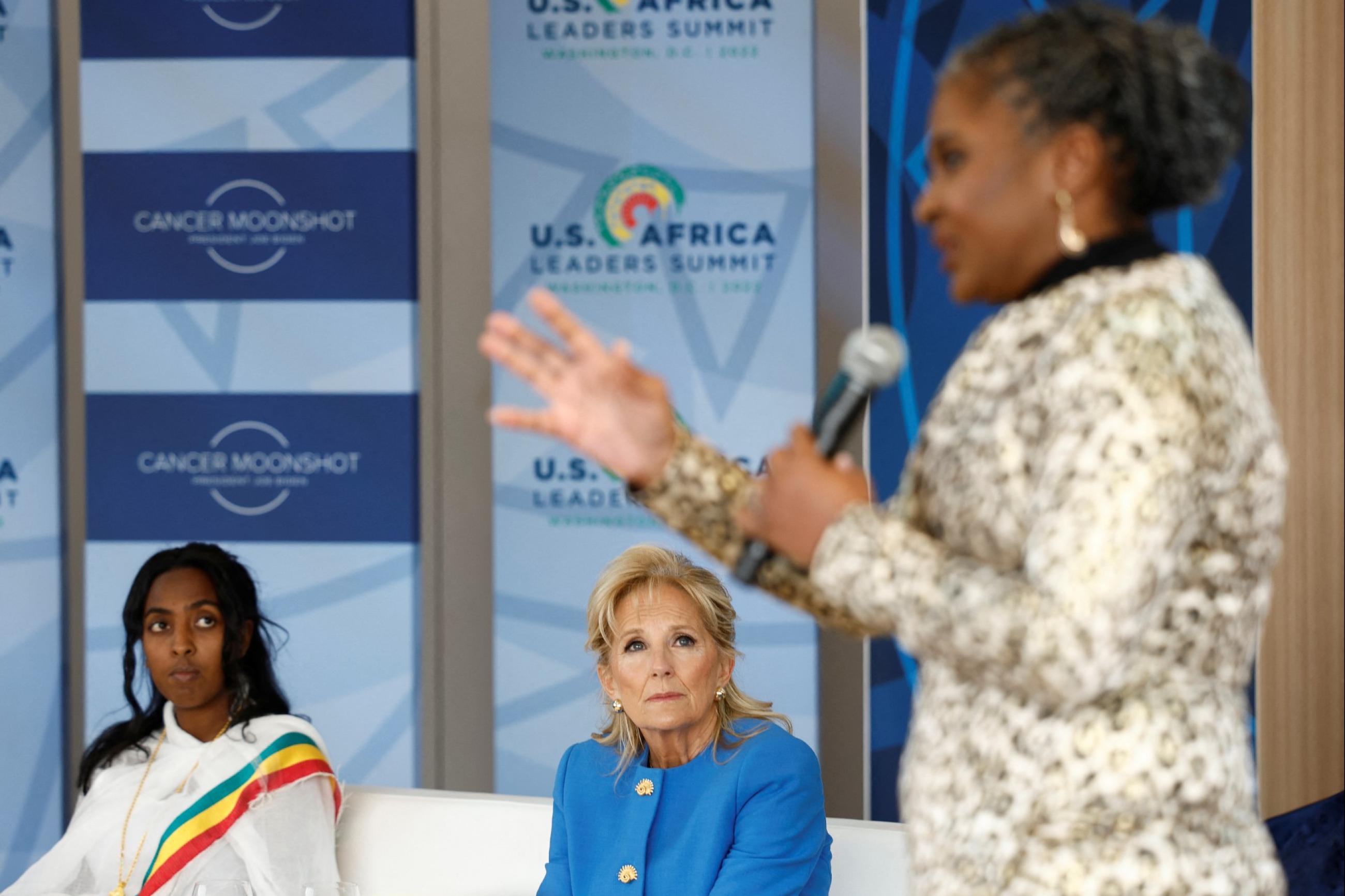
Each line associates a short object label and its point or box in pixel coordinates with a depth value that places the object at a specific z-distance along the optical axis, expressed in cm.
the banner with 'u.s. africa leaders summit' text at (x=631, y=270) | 859
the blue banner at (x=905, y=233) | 834
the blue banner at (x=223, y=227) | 891
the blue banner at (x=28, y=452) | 898
